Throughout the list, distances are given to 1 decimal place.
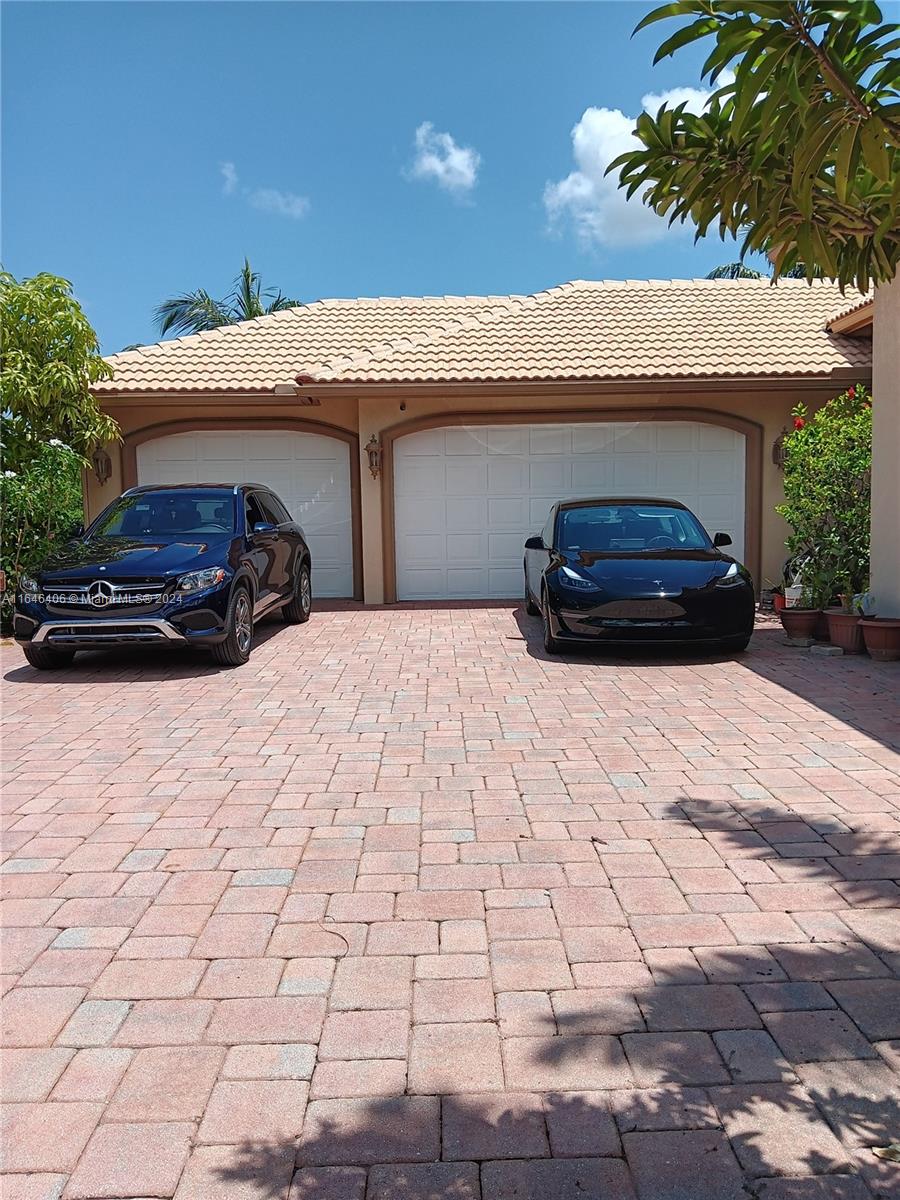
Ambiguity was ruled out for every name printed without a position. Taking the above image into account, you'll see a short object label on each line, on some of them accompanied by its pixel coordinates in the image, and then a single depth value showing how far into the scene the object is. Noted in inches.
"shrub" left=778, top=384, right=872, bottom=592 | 351.3
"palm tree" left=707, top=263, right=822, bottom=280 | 957.2
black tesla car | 300.0
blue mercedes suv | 286.7
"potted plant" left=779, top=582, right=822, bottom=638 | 337.1
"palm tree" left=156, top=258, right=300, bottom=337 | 995.3
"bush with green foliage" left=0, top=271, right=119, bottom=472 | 390.0
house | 462.9
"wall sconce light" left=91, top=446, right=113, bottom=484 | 474.9
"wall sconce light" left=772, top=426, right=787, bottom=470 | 468.8
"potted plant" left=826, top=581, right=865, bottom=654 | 315.6
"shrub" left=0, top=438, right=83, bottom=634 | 389.1
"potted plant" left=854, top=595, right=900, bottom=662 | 299.0
